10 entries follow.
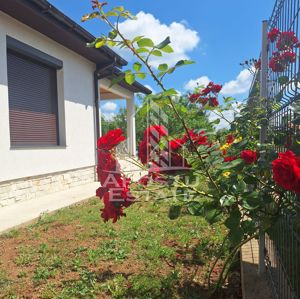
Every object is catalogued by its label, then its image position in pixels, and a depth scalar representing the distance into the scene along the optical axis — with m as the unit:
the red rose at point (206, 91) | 3.00
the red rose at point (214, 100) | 2.68
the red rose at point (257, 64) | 3.13
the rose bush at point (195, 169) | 1.55
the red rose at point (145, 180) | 1.92
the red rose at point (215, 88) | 3.13
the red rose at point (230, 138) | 2.91
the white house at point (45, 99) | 5.36
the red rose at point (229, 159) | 1.98
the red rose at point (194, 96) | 2.58
